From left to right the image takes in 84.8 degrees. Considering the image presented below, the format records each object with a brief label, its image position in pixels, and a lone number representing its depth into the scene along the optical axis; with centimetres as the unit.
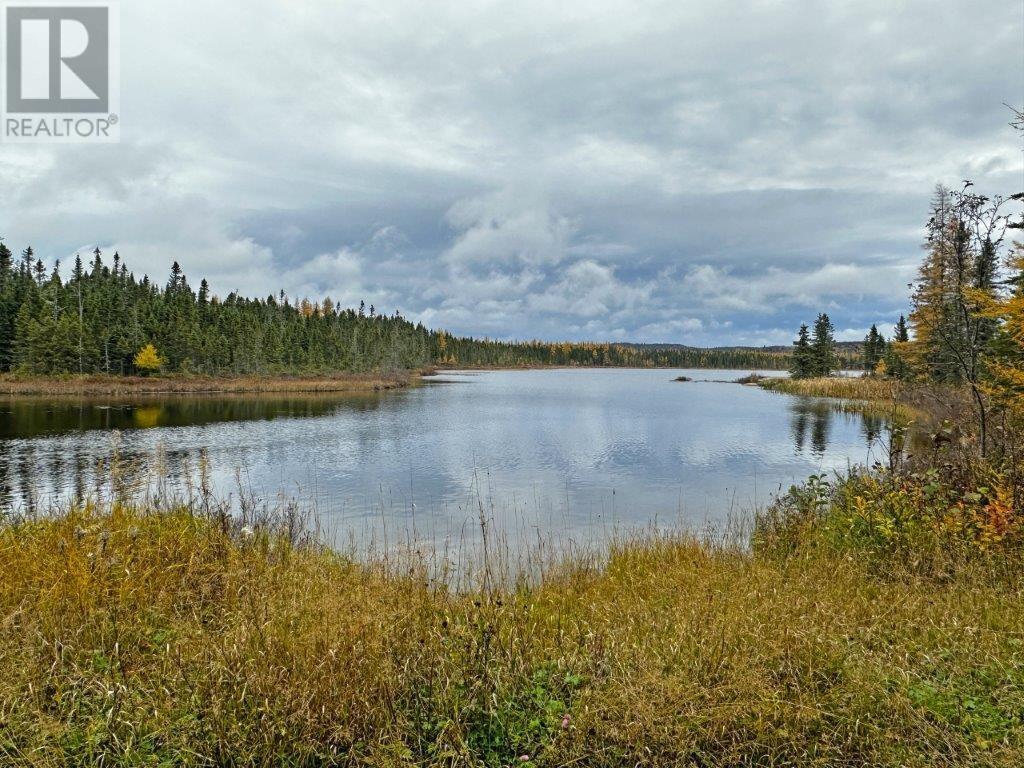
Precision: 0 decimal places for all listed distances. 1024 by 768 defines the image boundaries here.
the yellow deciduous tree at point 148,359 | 7638
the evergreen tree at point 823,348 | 8362
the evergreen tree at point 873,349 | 8225
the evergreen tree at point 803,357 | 8444
